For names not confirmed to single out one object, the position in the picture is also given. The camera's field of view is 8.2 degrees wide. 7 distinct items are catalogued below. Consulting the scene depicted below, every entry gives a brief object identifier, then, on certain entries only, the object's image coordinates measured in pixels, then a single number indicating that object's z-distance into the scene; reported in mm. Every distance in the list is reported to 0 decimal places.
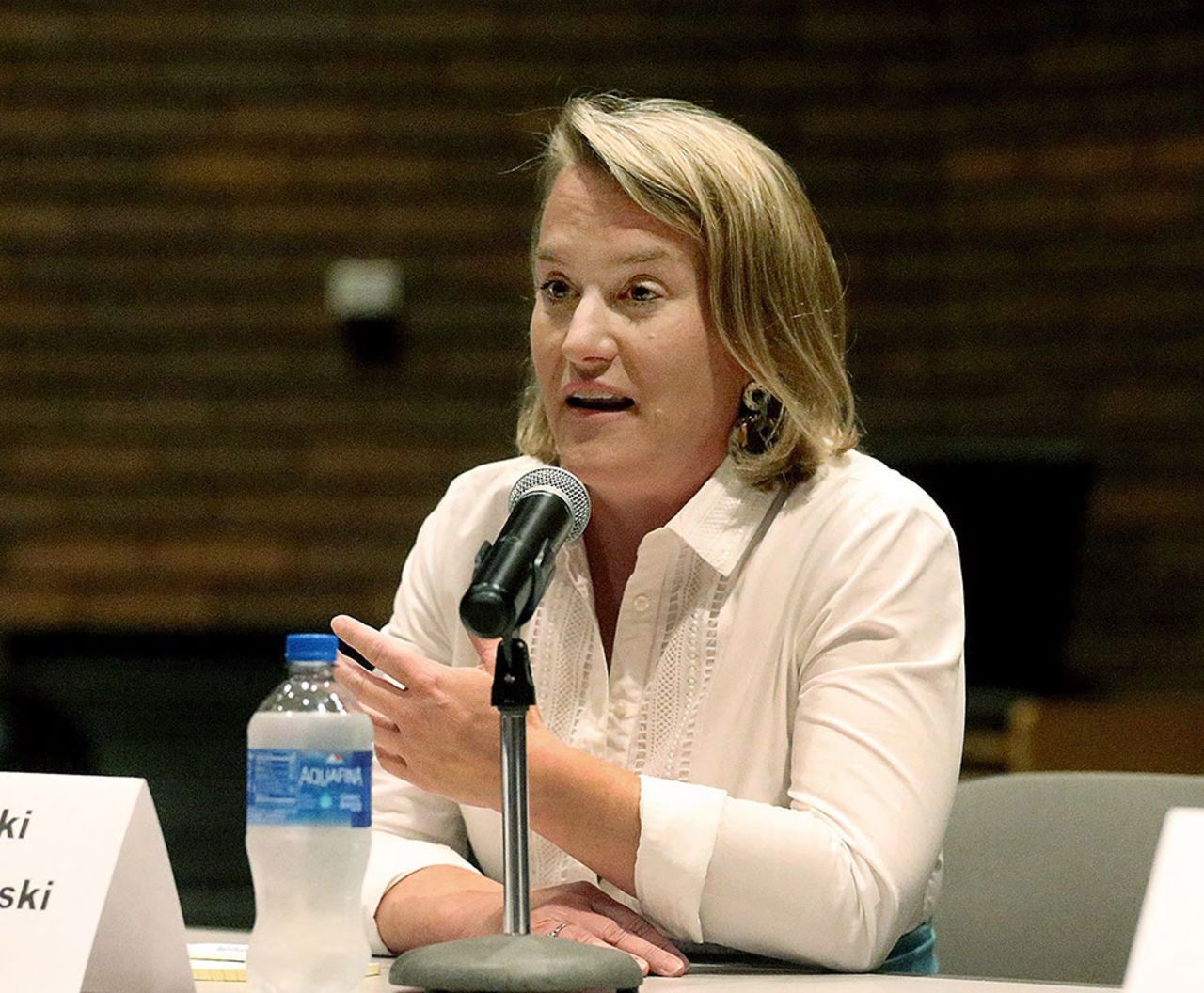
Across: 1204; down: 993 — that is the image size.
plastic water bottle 4856
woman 5110
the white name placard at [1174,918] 4726
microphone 4818
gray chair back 5391
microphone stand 4816
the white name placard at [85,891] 4821
